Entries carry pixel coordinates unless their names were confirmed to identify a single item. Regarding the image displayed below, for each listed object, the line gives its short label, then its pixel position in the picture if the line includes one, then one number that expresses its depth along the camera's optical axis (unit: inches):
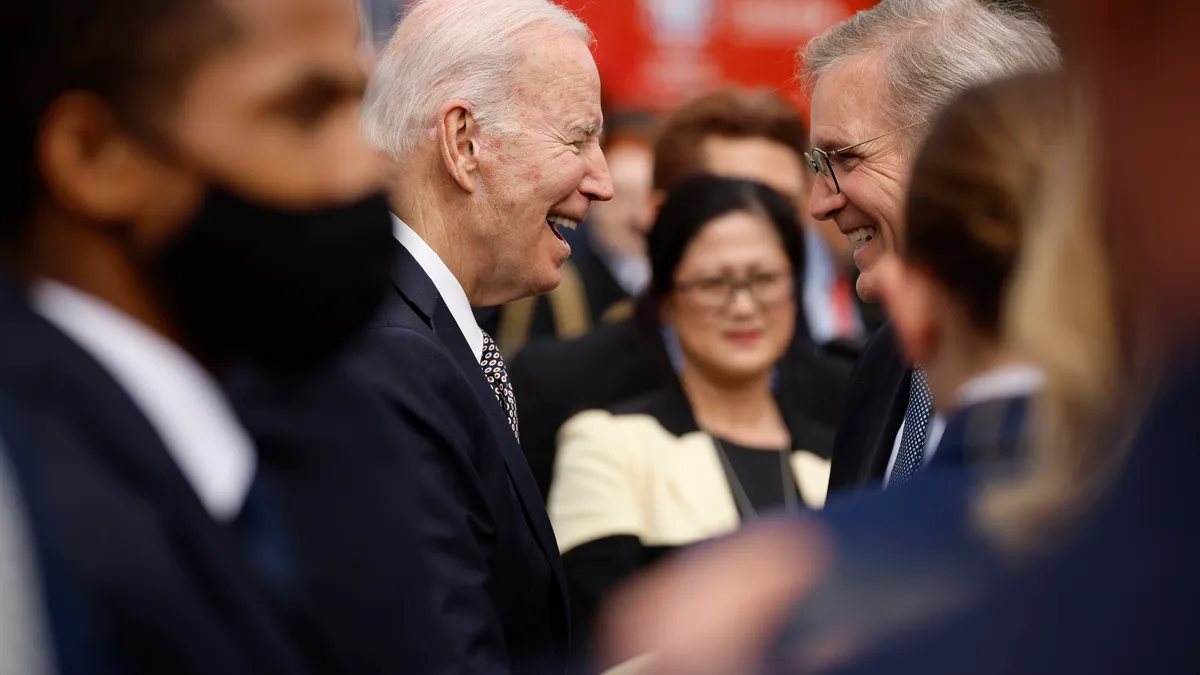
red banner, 383.2
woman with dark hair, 142.0
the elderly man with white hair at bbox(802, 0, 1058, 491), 105.8
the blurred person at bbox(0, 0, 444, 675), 44.1
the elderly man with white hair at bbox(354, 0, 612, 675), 93.3
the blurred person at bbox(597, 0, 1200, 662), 41.3
